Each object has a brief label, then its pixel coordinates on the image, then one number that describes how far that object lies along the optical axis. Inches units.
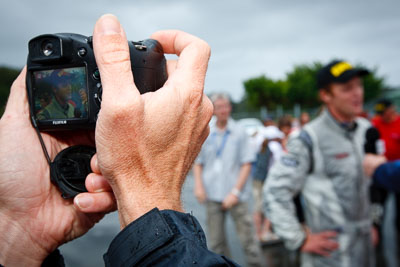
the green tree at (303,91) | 1916.8
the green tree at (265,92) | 2038.6
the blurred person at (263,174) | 237.0
